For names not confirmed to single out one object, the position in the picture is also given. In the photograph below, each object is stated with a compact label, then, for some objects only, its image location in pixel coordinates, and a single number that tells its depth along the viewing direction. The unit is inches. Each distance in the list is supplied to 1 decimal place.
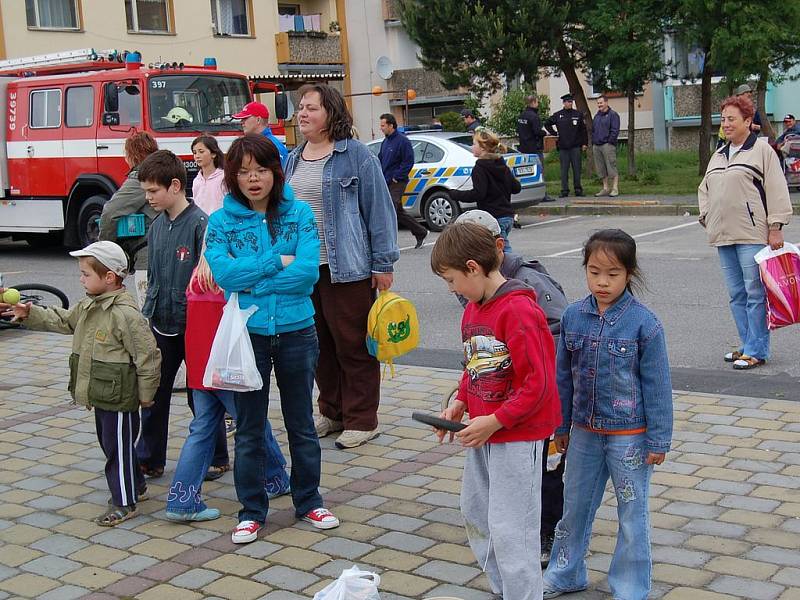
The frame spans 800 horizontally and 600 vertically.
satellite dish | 1429.6
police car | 676.1
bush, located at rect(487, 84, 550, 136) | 1064.2
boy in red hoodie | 143.0
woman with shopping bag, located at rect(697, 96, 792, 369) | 285.4
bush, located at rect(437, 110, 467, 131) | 1233.4
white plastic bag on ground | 140.6
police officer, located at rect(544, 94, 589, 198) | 821.9
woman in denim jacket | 231.1
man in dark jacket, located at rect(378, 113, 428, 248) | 589.0
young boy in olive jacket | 199.0
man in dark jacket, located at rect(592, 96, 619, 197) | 808.3
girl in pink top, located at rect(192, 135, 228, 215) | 254.8
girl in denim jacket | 149.3
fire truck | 602.2
